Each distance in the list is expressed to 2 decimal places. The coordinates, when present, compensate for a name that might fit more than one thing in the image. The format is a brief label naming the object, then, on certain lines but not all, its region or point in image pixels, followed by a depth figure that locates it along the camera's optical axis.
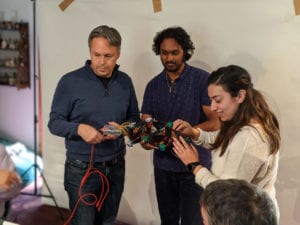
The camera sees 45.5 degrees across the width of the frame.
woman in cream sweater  1.29
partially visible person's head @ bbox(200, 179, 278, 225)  0.90
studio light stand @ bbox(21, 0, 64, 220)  2.82
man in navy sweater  1.60
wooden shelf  3.57
